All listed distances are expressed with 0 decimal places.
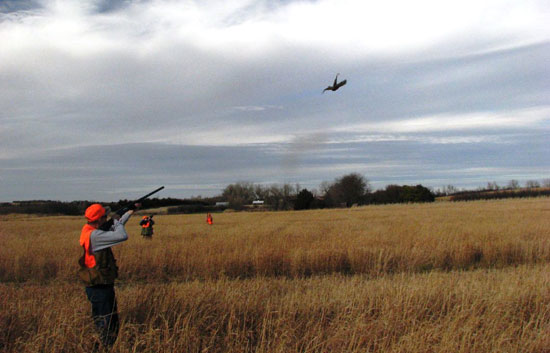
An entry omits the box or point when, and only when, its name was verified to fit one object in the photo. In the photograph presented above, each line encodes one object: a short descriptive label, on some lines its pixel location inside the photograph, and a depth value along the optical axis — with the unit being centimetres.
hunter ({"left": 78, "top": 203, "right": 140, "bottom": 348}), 569
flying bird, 1020
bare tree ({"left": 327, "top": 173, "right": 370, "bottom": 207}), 8840
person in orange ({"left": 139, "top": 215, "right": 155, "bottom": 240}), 2178
